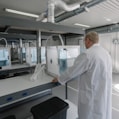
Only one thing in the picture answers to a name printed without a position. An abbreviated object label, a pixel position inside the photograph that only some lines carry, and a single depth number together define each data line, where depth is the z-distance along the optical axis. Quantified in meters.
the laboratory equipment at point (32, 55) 3.44
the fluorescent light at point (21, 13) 3.69
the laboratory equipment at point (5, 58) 2.87
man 1.41
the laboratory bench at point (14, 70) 2.89
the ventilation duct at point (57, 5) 1.77
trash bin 1.43
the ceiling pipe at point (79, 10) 2.58
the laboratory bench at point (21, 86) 1.19
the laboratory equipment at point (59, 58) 1.70
